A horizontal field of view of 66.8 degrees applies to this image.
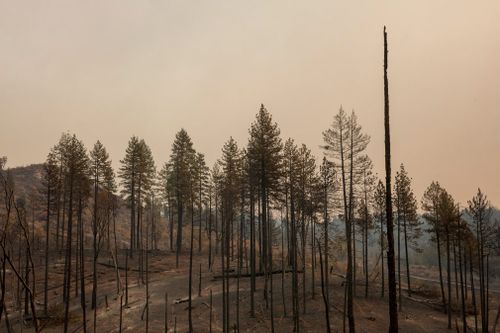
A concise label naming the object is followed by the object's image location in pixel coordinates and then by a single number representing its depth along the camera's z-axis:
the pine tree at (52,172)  41.78
